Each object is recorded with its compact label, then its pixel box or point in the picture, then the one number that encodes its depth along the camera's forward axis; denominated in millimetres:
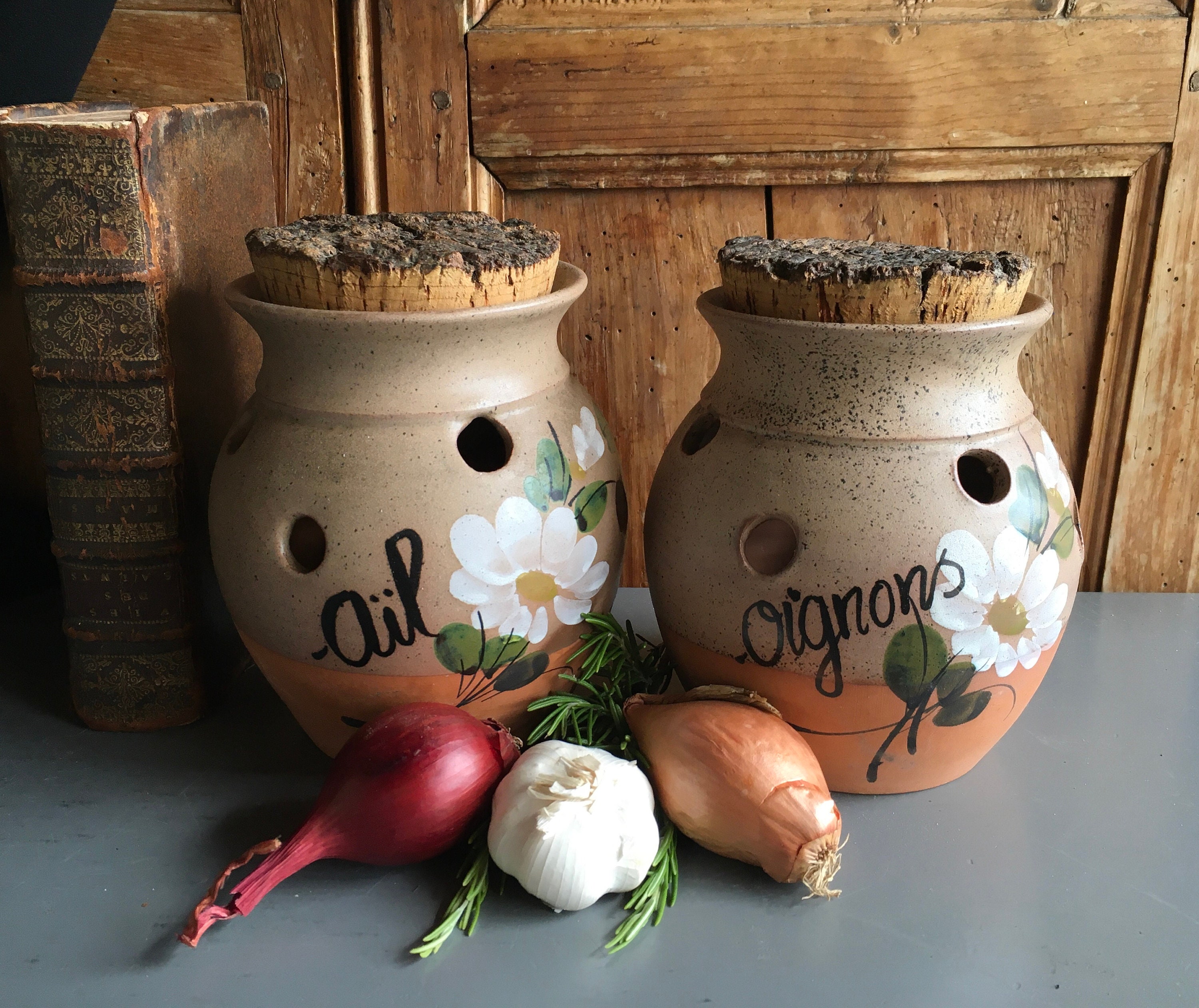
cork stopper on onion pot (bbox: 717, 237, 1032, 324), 700
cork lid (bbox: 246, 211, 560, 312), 722
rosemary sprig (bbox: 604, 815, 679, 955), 692
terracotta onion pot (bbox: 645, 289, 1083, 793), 718
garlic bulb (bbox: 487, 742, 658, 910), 690
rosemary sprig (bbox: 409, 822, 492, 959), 683
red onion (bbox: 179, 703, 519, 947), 713
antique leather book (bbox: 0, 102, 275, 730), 793
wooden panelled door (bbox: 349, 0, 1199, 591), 1011
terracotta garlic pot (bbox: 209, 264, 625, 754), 748
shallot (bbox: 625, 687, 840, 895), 704
